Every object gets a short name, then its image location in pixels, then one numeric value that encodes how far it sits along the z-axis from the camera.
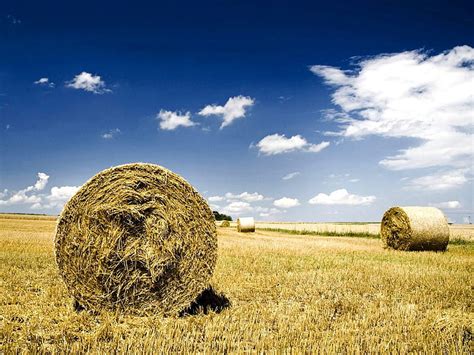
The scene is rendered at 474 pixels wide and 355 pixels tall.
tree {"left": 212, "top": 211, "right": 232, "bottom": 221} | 68.50
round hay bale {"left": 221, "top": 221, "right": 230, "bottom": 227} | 42.75
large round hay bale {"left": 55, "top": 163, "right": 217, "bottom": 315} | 5.71
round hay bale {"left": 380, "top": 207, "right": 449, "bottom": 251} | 14.63
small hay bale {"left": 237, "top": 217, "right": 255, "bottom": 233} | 30.66
